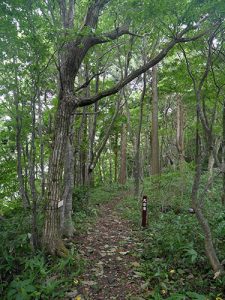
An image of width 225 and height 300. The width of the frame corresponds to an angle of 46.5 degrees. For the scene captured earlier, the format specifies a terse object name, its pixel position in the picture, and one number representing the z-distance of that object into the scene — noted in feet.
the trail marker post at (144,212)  23.61
